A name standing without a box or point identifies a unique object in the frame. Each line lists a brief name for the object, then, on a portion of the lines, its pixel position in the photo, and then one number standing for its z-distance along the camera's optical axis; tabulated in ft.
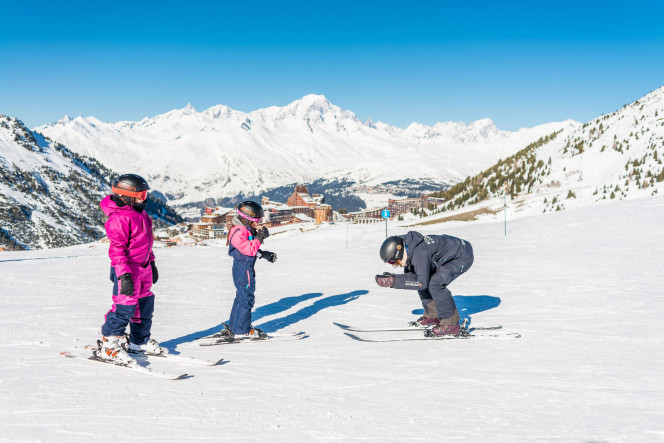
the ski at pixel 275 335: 22.28
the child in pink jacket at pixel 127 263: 16.66
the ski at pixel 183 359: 17.04
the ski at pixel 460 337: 22.07
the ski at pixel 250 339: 21.48
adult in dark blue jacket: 21.69
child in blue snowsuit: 21.77
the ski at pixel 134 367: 15.02
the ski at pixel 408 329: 24.04
